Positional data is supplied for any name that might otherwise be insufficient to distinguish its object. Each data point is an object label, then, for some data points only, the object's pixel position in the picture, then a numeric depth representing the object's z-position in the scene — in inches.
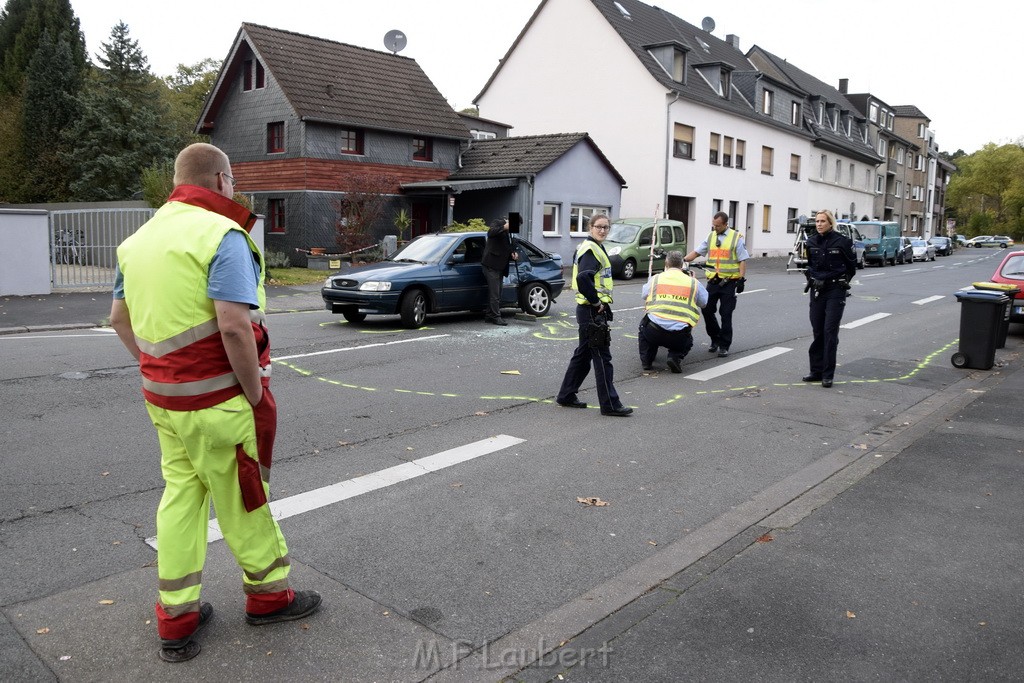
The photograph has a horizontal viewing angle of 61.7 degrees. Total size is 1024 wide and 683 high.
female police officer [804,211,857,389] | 378.0
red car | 569.3
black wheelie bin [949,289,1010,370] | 440.1
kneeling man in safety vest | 403.2
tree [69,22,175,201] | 1558.8
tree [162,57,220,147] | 2007.9
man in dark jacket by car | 555.2
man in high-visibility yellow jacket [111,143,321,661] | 125.6
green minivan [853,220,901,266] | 1541.6
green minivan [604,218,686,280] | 1024.2
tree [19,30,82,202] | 1612.9
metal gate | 707.4
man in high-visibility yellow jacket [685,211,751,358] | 454.0
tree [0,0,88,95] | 1867.6
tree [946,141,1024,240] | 3902.6
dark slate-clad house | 1127.0
